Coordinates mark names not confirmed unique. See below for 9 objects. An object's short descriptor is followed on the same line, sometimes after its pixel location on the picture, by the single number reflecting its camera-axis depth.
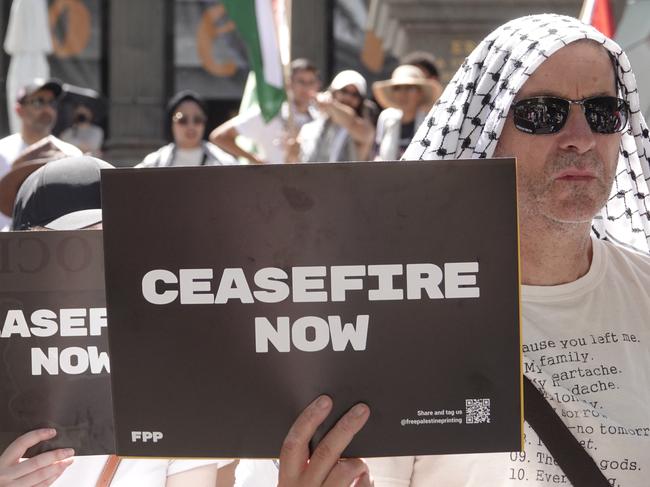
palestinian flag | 8.33
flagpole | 8.33
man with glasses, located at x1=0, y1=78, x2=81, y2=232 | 7.10
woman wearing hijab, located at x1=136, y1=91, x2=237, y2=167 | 7.96
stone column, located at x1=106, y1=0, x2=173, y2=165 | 17.50
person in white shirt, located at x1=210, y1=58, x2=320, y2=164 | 8.73
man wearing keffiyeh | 2.24
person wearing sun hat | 7.86
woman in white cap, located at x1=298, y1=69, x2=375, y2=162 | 8.20
